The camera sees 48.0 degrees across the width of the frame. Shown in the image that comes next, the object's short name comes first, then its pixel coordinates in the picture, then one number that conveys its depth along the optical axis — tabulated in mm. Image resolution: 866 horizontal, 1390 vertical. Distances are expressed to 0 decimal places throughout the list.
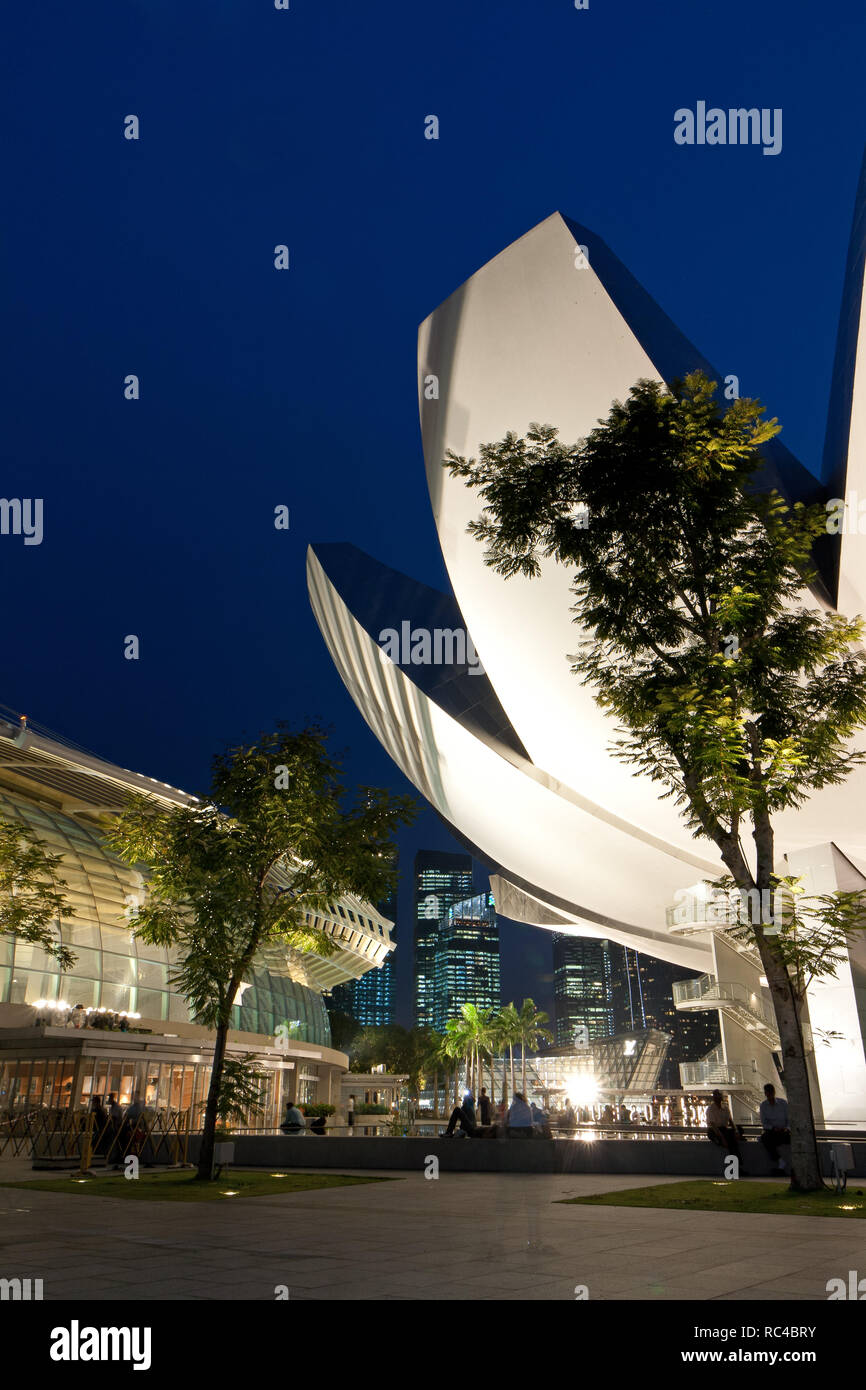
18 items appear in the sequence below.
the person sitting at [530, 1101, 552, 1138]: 17875
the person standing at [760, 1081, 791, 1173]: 14094
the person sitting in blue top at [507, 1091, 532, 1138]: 17859
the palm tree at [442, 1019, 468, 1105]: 82688
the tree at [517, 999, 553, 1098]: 85875
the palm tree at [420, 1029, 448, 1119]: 101900
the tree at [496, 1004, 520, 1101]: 86000
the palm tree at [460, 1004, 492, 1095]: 82250
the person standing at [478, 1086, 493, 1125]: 21922
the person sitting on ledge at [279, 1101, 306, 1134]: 21562
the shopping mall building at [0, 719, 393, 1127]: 29031
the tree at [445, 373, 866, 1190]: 11219
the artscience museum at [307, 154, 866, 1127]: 16391
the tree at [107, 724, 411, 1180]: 16172
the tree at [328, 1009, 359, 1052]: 109500
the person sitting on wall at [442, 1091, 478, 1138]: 18812
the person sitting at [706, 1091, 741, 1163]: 14703
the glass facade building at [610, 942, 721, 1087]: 171500
